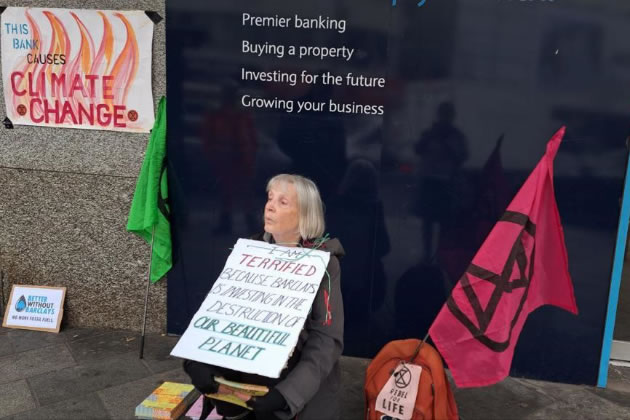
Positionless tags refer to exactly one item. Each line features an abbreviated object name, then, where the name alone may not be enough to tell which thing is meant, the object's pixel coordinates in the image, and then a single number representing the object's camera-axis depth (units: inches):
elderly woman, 104.9
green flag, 177.6
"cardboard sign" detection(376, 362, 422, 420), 131.6
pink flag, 128.3
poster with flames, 183.9
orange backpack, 131.9
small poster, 198.1
